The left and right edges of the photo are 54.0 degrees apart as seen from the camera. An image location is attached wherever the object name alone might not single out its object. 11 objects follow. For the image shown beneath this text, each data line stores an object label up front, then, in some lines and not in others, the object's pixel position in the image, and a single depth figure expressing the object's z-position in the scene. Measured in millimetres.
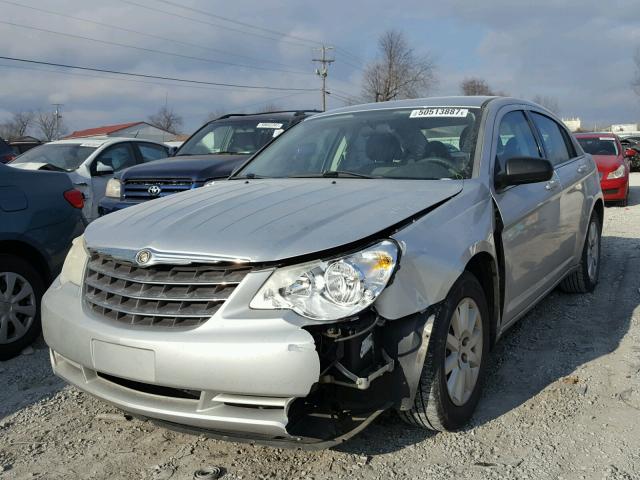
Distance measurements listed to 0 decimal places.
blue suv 6980
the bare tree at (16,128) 79125
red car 11891
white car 8945
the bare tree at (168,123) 91438
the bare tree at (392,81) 61281
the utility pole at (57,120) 87656
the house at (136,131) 62103
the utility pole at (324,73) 53438
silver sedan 2443
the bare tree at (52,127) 85625
